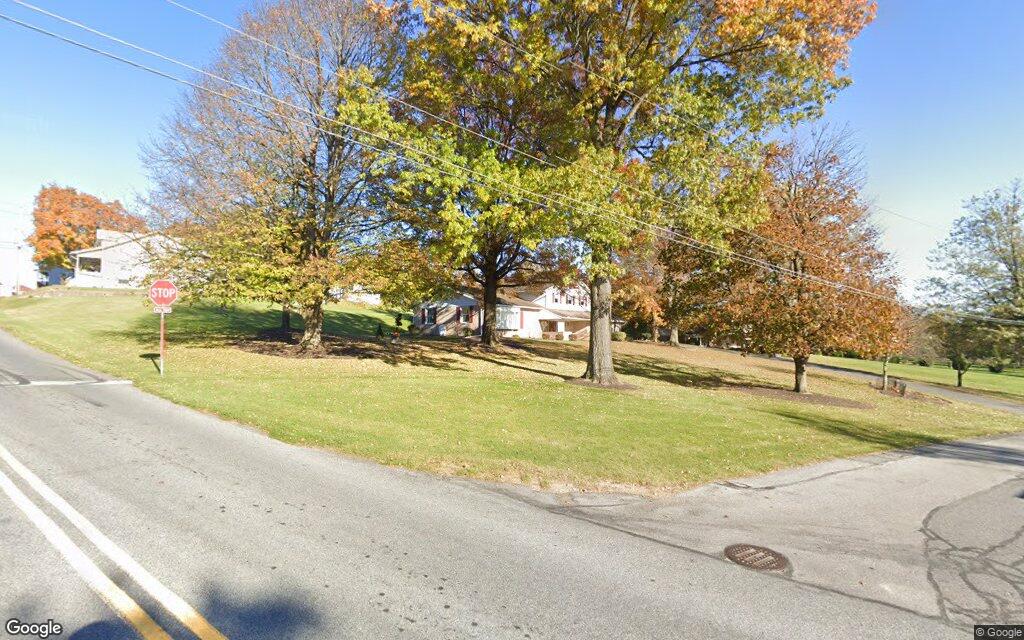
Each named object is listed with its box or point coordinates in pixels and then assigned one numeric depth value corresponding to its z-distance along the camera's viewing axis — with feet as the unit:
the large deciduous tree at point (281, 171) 60.75
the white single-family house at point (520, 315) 145.69
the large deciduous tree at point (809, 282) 60.54
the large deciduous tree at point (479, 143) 47.55
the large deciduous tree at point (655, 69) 46.91
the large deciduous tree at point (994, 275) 99.55
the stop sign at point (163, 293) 48.34
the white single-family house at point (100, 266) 161.38
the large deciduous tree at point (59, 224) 184.24
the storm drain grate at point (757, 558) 16.17
